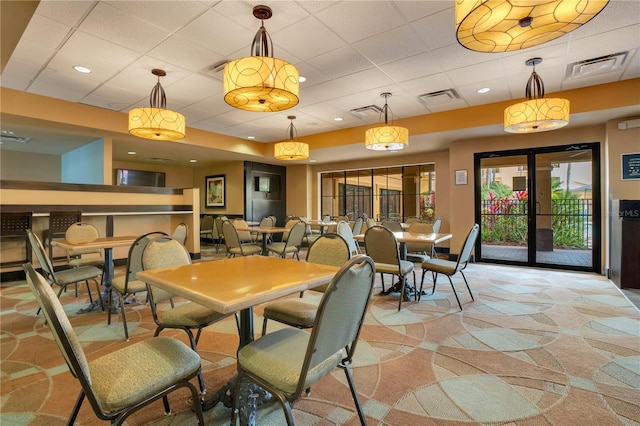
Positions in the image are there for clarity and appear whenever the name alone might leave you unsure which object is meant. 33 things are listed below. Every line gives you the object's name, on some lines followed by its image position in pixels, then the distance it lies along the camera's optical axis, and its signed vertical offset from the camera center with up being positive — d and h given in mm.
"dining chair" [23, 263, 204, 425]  1077 -688
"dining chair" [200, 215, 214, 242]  9422 -420
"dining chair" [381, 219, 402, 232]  5575 -254
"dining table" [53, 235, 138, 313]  3106 -331
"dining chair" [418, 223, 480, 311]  3458 -632
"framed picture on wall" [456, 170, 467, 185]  6617 +734
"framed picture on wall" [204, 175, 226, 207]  10174 +740
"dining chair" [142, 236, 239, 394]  1904 -630
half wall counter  4949 +112
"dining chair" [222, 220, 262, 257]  5090 -527
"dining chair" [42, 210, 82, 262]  4945 -142
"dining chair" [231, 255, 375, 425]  1168 -659
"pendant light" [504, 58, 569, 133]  3457 +1116
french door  5621 +79
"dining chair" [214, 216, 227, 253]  8175 -397
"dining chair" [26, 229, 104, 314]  2889 -626
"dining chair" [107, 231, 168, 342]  2799 -643
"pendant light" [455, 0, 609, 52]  1606 +1076
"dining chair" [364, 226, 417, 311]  3498 -488
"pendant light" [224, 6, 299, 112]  2314 +1006
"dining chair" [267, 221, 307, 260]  5259 -542
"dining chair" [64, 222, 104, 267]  3969 -285
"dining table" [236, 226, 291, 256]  5439 -336
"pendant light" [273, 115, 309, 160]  5848 +1181
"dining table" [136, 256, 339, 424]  1335 -362
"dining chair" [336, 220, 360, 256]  3851 -253
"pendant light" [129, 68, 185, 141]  3742 +1119
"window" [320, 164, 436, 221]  8398 +567
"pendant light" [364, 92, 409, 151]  4621 +1134
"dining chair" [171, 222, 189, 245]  4516 -305
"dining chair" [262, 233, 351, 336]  1982 -640
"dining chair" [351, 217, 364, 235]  6680 -333
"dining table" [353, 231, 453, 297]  3805 -362
